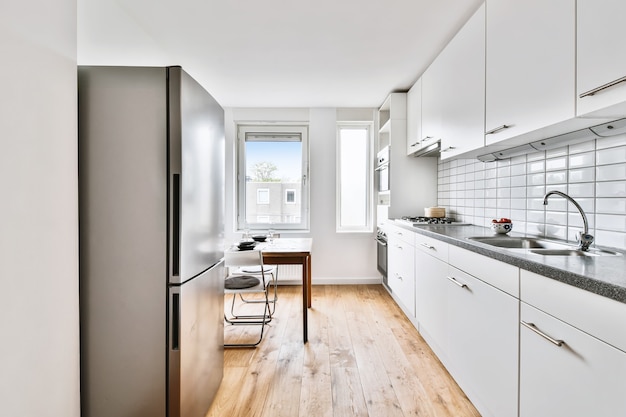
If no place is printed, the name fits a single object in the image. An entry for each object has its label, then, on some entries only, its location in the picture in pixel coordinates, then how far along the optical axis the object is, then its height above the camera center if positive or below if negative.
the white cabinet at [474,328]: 1.26 -0.69
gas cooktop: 2.59 -0.16
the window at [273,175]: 4.26 +0.44
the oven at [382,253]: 3.59 -0.63
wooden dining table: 2.46 -0.47
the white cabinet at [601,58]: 0.99 +0.55
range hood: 2.69 +0.58
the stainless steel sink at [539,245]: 1.37 -0.22
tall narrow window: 4.26 +0.43
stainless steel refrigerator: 1.26 -0.16
